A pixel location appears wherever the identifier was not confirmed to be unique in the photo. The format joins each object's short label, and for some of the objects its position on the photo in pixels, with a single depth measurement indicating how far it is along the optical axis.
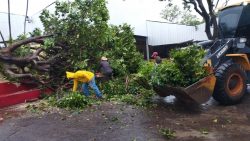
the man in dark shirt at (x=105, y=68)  6.59
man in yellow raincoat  5.57
